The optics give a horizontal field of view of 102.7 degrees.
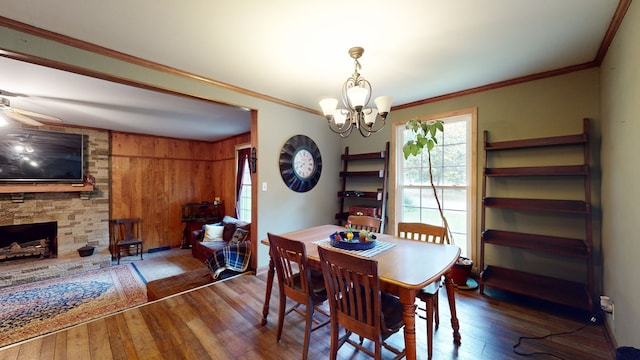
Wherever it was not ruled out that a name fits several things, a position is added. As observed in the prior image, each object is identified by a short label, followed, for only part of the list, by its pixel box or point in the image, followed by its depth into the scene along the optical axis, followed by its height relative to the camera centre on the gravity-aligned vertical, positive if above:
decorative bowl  1.97 -0.50
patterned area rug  2.75 -1.55
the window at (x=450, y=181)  3.19 -0.03
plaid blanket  3.30 -1.05
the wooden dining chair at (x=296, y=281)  1.75 -0.79
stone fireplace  4.04 -0.68
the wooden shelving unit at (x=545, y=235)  2.33 -0.59
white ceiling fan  2.80 +0.77
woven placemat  1.86 -0.54
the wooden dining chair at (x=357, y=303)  1.36 -0.72
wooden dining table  1.38 -0.54
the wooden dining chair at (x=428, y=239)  1.72 -0.57
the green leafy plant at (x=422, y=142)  2.98 +0.45
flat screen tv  4.15 +0.43
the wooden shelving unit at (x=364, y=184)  3.88 -0.08
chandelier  1.86 +0.58
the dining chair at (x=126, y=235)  5.06 -1.13
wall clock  3.67 +0.25
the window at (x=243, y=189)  5.62 -0.20
